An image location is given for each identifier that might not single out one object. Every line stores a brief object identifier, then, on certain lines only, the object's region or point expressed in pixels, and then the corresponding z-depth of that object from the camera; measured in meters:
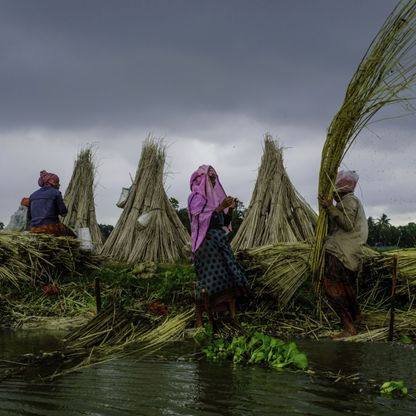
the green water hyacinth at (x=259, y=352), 3.69
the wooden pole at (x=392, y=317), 5.18
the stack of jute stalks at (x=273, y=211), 9.10
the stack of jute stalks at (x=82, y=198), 11.26
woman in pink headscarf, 5.32
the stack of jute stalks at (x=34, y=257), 7.69
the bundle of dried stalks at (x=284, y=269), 5.84
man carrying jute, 5.23
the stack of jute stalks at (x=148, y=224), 9.87
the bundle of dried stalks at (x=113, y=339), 4.13
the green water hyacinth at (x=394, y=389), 3.08
